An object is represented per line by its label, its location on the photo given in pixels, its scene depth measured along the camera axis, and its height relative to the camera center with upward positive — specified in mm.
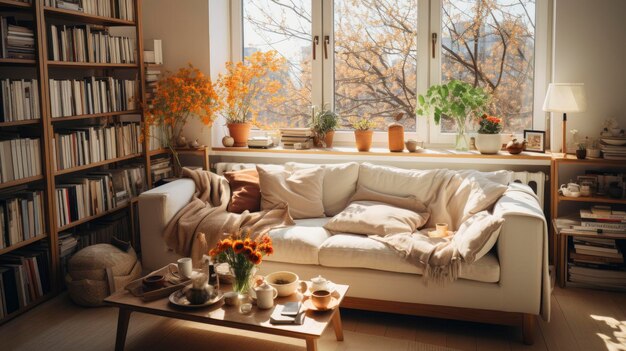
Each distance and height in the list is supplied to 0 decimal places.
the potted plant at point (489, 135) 4426 -177
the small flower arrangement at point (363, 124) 4777 -88
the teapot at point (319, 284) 3014 -849
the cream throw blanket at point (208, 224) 3977 -718
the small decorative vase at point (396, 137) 4660 -189
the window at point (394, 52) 4645 +487
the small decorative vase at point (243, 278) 3023 -813
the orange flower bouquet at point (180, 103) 4777 +106
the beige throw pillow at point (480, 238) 3285 -696
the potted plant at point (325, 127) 4938 -107
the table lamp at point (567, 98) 4086 +76
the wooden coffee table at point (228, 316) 2721 -945
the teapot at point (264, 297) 2902 -871
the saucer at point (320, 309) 2883 -918
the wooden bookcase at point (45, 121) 3697 -12
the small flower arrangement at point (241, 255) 2945 -693
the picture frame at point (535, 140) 4441 -222
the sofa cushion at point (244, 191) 4348 -554
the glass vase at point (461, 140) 4652 -223
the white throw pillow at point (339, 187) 4391 -532
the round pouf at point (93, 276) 3803 -999
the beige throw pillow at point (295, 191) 4273 -542
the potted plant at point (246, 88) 5055 +232
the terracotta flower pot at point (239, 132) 5091 -139
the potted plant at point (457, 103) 4543 +66
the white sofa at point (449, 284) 3281 -917
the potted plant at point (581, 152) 4141 -293
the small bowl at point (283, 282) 3014 -844
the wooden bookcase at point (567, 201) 4074 -621
